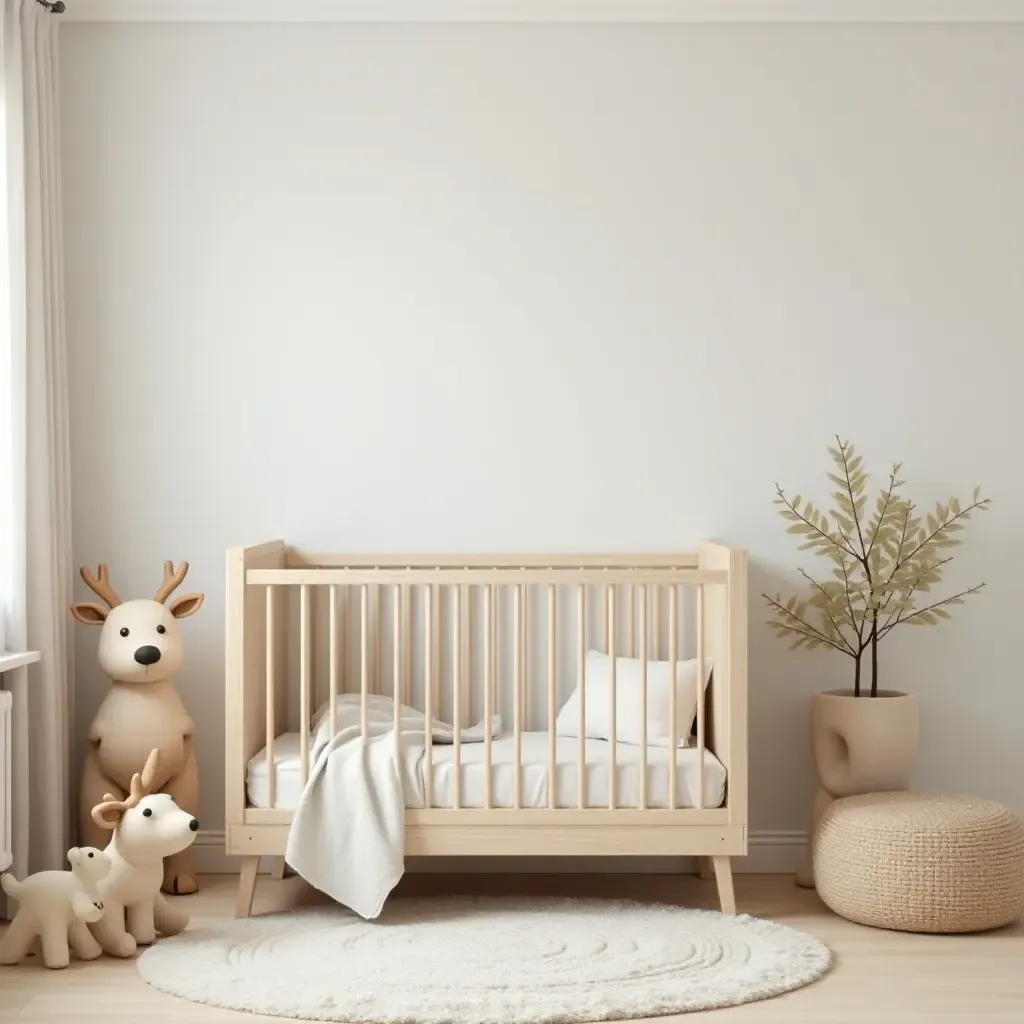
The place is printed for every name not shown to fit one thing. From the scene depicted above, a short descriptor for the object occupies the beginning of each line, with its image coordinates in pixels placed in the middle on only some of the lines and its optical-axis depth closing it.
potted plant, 3.09
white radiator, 2.79
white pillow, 3.06
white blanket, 2.77
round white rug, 2.30
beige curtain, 2.99
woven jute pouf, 2.72
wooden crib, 2.83
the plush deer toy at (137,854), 2.58
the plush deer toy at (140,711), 3.07
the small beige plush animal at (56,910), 2.53
